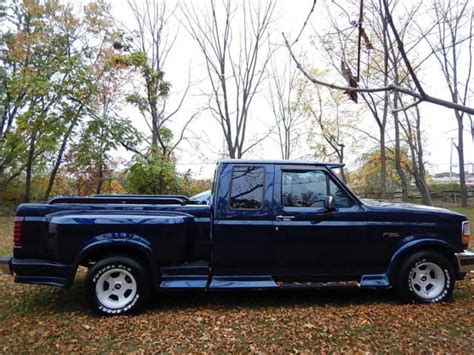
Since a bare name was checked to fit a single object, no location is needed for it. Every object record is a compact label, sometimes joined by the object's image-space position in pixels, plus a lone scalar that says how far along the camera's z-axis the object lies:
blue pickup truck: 4.33
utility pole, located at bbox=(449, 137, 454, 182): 44.57
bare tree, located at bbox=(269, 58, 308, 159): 24.77
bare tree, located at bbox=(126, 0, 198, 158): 15.25
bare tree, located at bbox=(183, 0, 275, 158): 16.69
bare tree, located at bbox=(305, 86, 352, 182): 26.27
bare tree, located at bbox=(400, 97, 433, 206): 22.61
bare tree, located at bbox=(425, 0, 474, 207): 15.35
